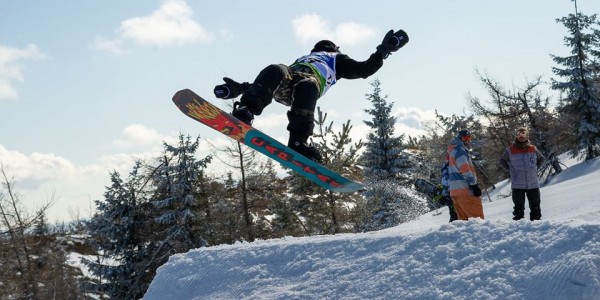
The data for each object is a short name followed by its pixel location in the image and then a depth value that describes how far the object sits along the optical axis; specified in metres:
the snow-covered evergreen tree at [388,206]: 21.27
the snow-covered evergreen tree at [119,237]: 23.28
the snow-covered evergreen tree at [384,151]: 25.28
